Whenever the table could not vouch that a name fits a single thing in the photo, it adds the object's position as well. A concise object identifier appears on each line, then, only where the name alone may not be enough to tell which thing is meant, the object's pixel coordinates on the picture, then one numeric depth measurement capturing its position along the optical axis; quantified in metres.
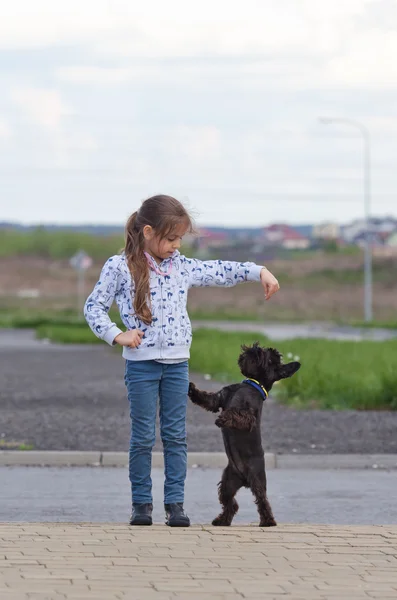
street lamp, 56.56
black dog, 7.53
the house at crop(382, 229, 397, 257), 114.91
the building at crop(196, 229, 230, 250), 101.50
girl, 7.60
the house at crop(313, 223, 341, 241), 194.12
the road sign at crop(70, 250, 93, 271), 57.81
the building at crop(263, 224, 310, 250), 156.27
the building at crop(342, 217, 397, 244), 148.76
